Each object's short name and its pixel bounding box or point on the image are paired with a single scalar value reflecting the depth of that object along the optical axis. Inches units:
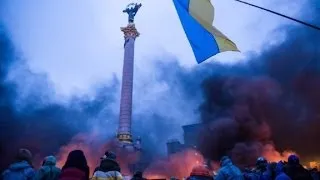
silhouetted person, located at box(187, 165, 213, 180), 150.8
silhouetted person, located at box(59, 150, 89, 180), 121.9
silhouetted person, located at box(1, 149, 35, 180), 139.3
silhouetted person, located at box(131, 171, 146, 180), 178.9
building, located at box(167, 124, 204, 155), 1132.4
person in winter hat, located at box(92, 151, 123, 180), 128.5
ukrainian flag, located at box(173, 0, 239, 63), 212.5
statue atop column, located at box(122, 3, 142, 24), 1069.1
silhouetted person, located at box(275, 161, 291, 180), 130.0
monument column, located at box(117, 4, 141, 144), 877.7
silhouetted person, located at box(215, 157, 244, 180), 156.0
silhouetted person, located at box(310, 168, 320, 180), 238.4
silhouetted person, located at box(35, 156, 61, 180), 149.5
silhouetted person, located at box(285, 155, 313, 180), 135.6
